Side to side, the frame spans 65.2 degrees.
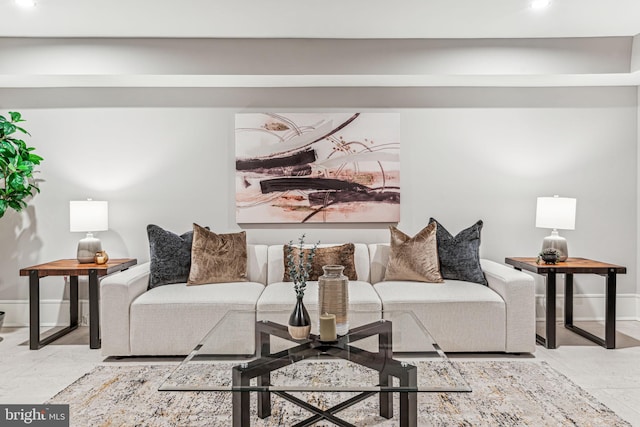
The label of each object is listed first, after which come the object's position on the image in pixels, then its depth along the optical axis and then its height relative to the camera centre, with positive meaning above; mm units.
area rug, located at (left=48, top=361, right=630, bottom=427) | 2367 -999
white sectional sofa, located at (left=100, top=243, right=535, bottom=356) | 3348 -708
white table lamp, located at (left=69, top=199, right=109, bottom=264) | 3920 -136
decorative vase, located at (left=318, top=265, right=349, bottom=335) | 2400 -424
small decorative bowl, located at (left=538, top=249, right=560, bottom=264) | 3750 -346
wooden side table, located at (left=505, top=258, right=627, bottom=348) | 3549 -570
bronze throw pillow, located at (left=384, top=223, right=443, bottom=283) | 3770 -375
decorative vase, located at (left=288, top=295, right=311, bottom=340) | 2352 -545
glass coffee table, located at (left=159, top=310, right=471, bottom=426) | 1830 -637
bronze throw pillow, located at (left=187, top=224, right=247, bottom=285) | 3746 -393
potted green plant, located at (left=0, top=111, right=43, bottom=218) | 3883 +305
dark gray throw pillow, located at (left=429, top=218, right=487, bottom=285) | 3781 -356
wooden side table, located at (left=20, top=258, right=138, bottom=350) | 3590 -612
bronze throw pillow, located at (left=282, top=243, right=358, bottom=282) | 3867 -398
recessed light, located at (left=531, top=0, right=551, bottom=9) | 3285 +1370
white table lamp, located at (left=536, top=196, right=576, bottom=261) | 3938 -64
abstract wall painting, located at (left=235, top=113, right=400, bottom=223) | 4387 +385
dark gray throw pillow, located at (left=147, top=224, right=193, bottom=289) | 3748 -388
